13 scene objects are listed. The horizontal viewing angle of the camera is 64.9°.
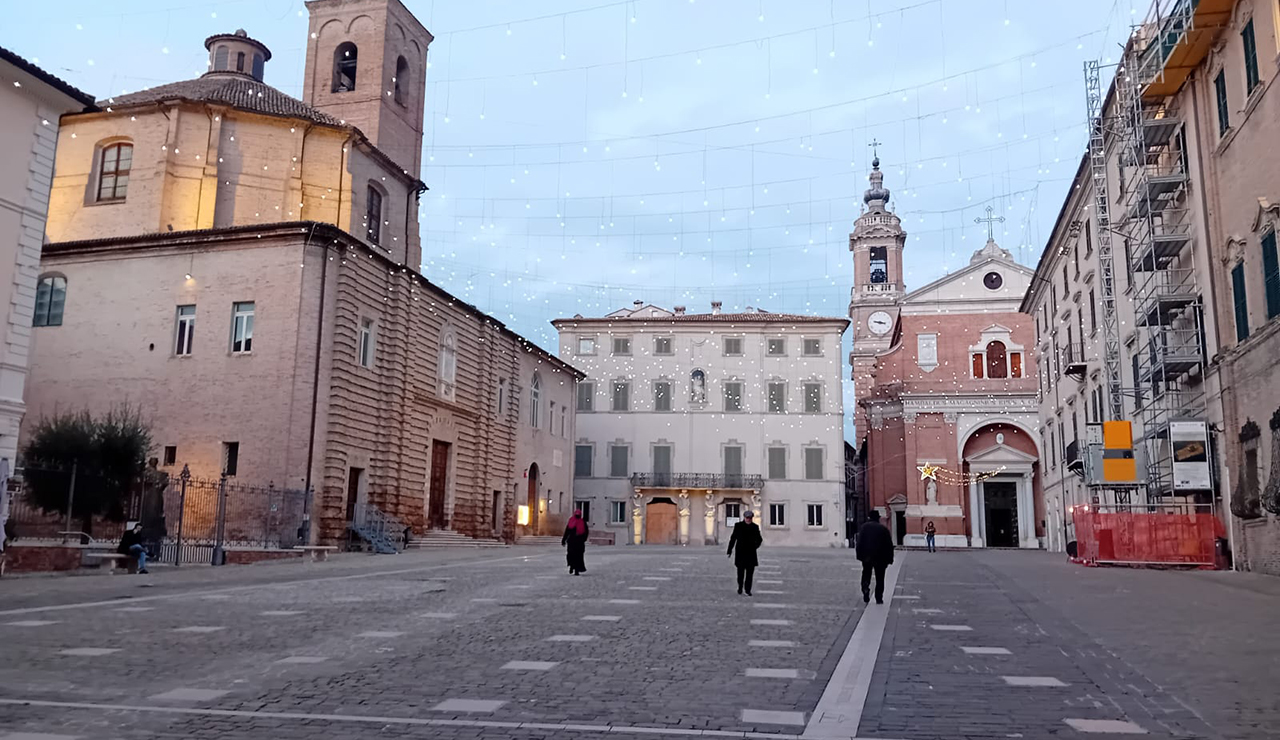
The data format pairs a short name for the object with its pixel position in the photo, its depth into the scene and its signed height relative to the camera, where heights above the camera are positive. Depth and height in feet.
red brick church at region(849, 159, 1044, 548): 169.99 +19.36
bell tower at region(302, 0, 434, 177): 128.06 +57.67
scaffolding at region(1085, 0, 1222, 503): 71.97 +22.72
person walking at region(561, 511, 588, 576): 61.11 -1.20
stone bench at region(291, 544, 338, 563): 79.87 -2.86
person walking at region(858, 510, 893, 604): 44.14 -1.07
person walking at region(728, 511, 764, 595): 47.91 -1.02
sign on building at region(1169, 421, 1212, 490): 69.05 +5.34
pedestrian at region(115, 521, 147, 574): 60.70 -1.99
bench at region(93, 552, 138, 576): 60.23 -2.94
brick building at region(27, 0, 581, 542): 90.33 +20.95
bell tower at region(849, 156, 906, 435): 236.22 +56.56
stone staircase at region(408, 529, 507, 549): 104.68 -2.36
